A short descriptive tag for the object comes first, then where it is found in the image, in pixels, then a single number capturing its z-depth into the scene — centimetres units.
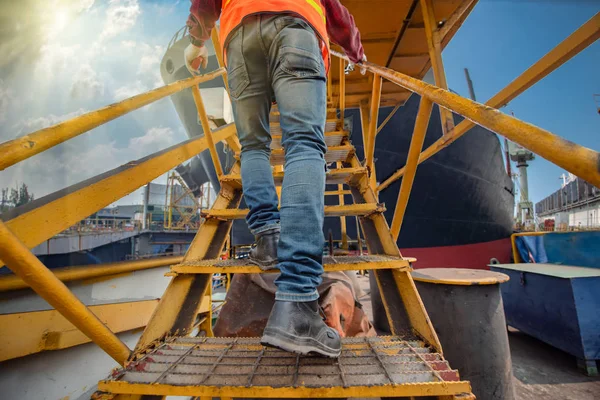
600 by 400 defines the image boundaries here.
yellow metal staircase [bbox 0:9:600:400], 75
